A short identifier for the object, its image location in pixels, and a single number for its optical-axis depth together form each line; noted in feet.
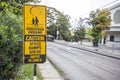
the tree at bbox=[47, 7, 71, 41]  255.29
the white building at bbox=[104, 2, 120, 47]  128.21
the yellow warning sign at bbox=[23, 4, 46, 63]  15.23
